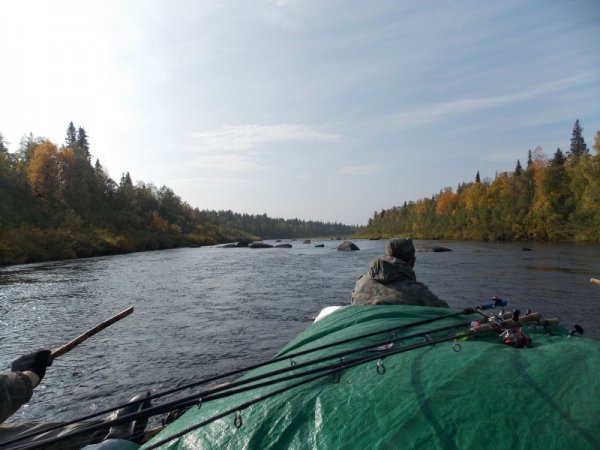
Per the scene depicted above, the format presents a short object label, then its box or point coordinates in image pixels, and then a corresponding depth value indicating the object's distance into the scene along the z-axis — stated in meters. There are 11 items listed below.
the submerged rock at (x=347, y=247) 47.71
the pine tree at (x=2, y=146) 56.88
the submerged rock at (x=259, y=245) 59.10
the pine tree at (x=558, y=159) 74.31
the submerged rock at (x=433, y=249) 41.91
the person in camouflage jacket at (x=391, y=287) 5.68
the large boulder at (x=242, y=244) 66.28
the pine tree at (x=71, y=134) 98.27
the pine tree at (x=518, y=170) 85.28
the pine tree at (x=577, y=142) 107.18
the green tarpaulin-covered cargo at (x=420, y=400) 2.28
